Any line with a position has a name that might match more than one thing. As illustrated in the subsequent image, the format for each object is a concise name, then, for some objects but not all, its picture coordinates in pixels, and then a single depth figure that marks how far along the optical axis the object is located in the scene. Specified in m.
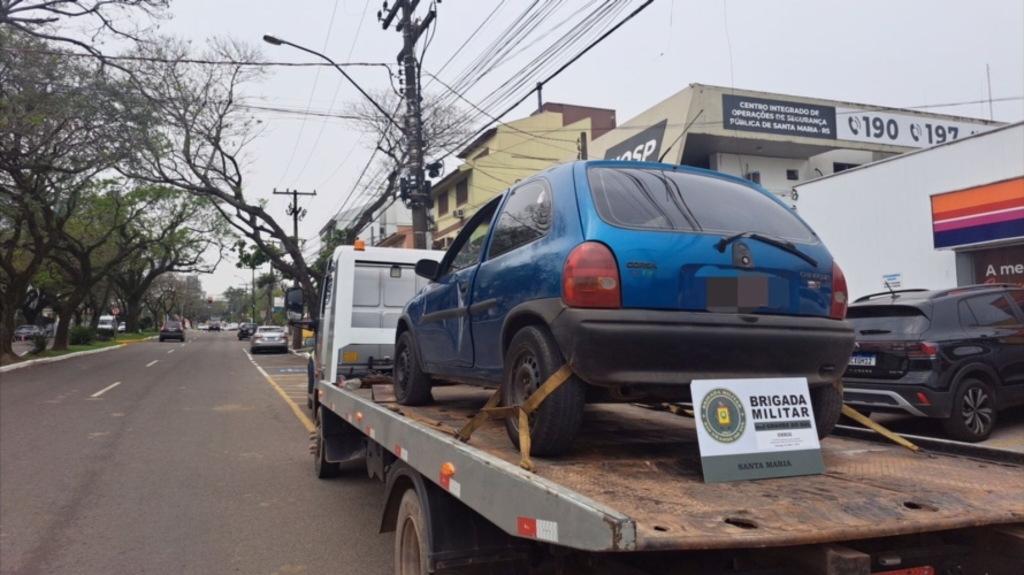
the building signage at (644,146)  18.88
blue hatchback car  2.85
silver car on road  34.91
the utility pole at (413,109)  15.96
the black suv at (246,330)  56.84
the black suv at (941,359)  6.75
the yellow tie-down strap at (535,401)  2.88
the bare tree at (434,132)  23.08
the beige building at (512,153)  29.50
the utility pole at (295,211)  37.31
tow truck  2.11
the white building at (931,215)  12.23
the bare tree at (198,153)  22.44
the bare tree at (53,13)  15.82
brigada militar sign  2.65
